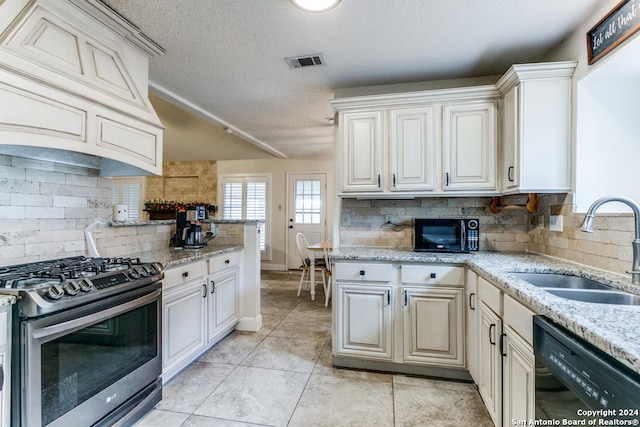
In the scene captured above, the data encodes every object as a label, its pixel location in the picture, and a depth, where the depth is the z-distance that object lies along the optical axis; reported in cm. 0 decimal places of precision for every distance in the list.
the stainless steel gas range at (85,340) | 122
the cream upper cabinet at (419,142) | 243
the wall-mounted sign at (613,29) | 152
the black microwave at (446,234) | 248
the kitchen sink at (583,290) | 139
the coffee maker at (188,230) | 290
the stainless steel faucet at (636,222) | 137
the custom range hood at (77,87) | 139
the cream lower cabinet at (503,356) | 129
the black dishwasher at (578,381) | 74
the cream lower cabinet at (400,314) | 224
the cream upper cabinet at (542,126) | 206
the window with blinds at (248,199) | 675
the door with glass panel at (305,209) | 658
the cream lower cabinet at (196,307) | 214
